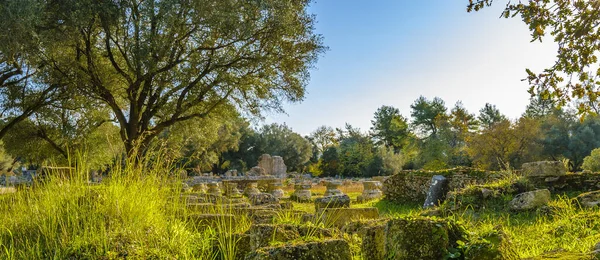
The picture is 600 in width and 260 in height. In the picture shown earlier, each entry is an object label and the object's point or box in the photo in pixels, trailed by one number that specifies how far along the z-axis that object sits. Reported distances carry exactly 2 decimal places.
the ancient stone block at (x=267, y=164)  36.69
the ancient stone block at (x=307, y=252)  2.49
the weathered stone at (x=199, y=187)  18.71
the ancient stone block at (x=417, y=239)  2.75
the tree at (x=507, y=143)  31.95
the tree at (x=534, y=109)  56.49
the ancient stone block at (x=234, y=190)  16.01
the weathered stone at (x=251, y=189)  17.44
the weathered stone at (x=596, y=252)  2.36
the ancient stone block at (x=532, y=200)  7.61
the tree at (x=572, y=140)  33.38
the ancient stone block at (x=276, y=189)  17.91
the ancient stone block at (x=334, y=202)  9.32
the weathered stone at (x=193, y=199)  8.88
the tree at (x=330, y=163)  49.19
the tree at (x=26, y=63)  11.82
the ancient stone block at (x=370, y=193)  16.36
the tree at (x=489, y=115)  56.66
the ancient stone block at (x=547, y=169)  9.49
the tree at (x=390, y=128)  59.00
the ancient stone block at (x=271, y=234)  3.14
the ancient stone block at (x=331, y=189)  16.27
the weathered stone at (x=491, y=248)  2.67
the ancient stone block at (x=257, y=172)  34.36
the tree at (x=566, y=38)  4.47
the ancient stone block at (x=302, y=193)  16.64
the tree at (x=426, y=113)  55.48
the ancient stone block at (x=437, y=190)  11.84
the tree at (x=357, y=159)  47.66
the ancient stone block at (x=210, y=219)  4.68
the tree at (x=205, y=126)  18.80
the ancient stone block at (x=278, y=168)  36.41
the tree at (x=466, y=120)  41.17
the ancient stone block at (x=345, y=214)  6.19
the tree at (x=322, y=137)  66.56
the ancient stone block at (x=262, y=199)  12.78
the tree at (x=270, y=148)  52.52
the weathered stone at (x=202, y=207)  6.02
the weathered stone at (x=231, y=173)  37.58
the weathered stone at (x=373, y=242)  3.16
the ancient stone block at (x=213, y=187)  18.12
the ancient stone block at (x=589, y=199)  6.97
